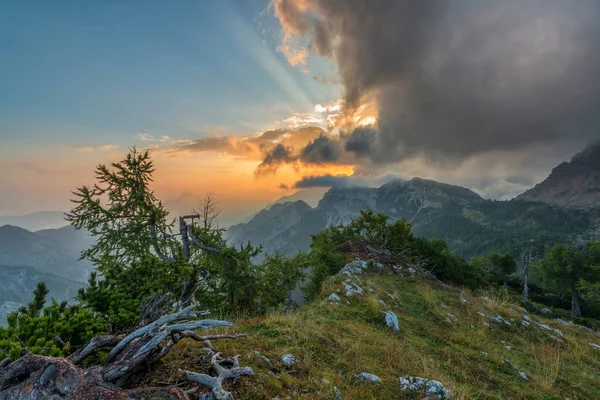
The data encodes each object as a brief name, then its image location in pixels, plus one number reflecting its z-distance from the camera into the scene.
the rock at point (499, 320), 13.09
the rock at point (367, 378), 6.26
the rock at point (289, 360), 6.22
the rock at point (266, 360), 5.91
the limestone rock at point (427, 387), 5.92
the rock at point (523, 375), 8.01
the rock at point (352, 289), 13.81
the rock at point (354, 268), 19.55
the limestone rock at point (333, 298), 12.55
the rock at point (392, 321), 10.38
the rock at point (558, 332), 13.38
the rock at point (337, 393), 5.29
